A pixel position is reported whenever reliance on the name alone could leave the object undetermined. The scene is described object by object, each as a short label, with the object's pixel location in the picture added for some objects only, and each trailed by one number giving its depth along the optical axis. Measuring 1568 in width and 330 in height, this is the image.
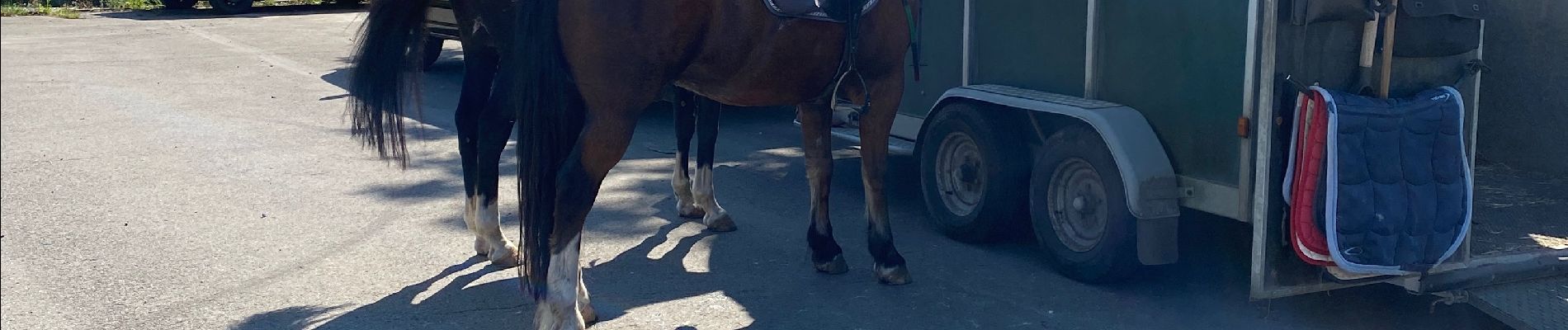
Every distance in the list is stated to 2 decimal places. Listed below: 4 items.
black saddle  4.77
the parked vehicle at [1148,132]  4.67
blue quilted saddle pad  4.47
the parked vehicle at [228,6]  24.67
